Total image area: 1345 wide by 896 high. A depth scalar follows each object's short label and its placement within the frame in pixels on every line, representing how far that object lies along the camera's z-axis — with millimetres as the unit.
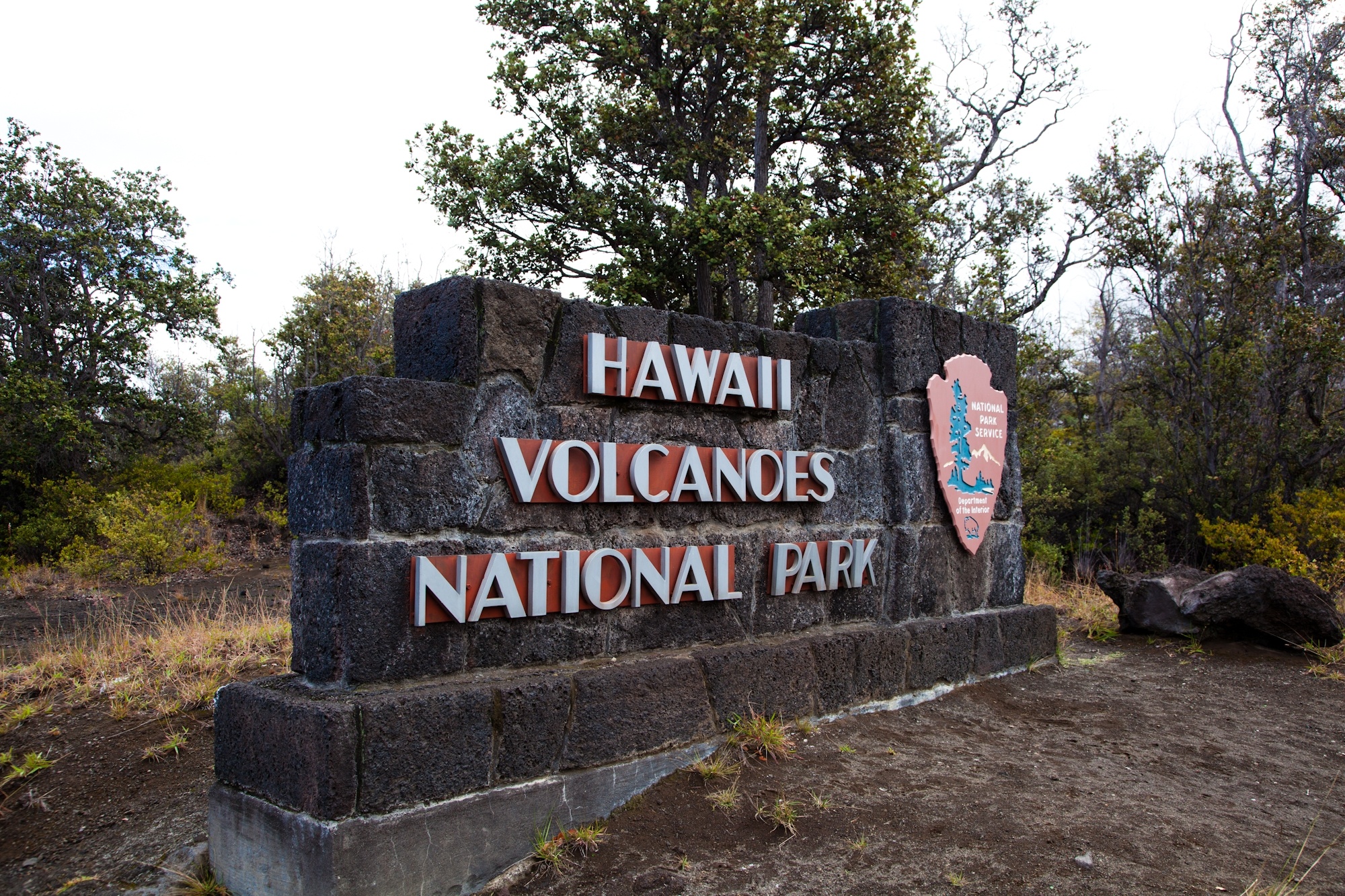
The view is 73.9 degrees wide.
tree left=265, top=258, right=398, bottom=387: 13914
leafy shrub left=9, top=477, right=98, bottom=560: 11094
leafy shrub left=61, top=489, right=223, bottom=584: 10164
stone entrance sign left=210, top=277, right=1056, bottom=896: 2771
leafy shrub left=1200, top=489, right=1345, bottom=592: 7340
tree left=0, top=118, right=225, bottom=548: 11203
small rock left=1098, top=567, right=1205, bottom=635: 6066
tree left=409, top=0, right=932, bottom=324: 11305
